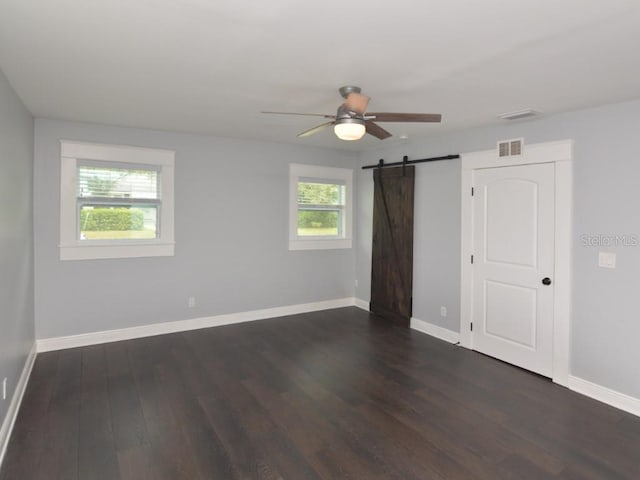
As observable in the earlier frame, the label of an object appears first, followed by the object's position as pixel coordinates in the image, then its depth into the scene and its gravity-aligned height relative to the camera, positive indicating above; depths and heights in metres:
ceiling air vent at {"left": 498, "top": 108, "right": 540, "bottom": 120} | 3.41 +1.16
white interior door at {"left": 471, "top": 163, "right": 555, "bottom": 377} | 3.63 -0.25
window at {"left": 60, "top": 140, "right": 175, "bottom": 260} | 4.14 +0.39
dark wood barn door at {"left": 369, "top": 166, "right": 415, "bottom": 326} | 5.14 -0.09
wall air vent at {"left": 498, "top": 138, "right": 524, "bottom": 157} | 3.79 +0.94
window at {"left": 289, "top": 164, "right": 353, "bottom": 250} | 5.55 +0.46
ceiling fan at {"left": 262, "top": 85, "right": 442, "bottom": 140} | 2.66 +0.86
